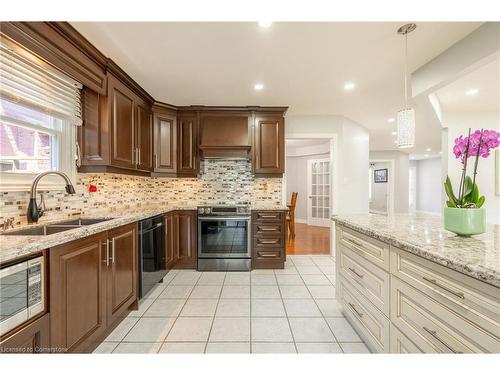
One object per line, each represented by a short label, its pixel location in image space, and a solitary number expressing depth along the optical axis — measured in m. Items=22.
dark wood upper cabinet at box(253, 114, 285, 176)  3.60
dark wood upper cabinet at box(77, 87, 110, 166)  2.24
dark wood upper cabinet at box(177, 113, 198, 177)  3.59
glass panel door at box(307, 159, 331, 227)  7.00
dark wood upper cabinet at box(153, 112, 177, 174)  3.35
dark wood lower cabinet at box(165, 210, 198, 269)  3.31
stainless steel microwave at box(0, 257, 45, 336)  1.00
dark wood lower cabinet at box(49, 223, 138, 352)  1.28
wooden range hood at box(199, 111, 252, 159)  3.48
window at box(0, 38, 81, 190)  1.57
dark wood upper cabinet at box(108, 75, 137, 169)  2.33
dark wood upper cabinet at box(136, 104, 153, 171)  2.89
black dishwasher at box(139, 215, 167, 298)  2.36
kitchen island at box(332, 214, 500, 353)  0.86
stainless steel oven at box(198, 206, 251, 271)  3.31
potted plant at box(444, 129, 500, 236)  1.22
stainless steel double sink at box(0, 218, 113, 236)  1.54
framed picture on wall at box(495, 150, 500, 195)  3.56
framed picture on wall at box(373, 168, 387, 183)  8.66
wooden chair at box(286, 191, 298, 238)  5.36
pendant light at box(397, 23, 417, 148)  1.75
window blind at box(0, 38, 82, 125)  1.50
